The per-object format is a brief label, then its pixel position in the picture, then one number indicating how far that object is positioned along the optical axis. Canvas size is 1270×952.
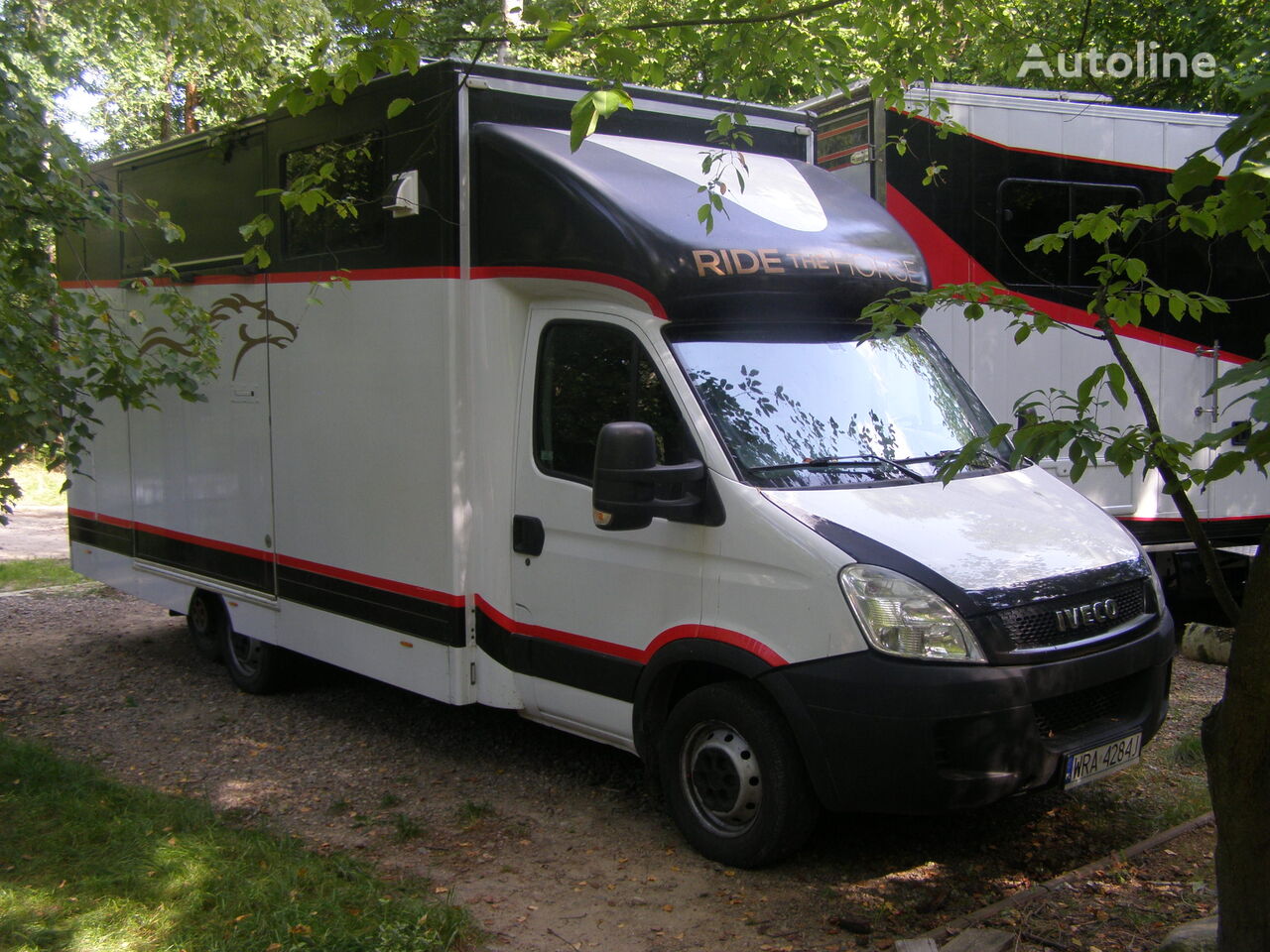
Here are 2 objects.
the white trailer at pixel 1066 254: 7.43
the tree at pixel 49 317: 5.86
